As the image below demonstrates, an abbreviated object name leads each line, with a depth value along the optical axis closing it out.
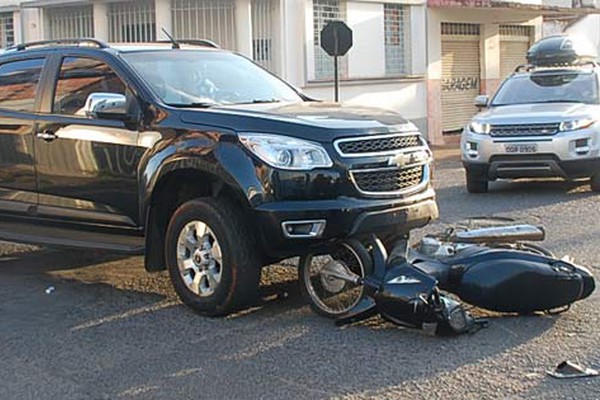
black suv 6.25
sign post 16.83
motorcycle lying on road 5.88
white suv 12.29
